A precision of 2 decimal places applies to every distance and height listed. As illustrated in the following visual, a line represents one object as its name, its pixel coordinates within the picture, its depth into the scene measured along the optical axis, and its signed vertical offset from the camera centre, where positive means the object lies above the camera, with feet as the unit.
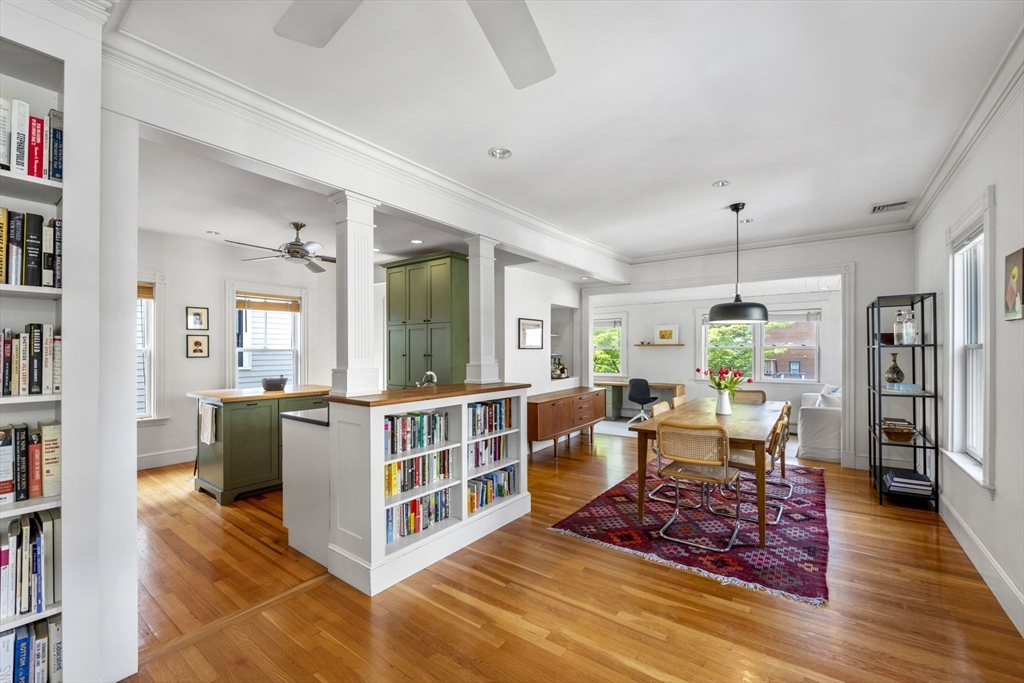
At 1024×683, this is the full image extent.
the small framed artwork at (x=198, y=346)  16.99 -0.10
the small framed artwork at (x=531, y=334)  19.02 +0.39
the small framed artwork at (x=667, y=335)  27.55 +0.48
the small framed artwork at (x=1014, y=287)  6.79 +0.85
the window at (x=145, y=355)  16.21 -0.41
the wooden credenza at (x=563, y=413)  17.24 -2.87
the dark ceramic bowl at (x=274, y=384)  15.11 -1.34
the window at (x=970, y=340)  9.95 +0.06
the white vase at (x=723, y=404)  13.66 -1.85
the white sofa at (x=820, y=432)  17.21 -3.41
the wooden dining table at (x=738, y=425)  9.95 -2.10
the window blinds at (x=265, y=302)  18.45 +1.71
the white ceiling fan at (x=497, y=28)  3.97 +2.86
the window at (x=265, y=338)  18.60 +0.24
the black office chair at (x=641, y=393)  25.35 -2.81
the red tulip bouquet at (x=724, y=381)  13.83 -1.17
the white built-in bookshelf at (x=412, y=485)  8.38 -3.02
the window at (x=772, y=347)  24.18 -0.24
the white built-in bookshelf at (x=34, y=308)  4.90 +0.42
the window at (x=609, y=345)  29.86 -0.14
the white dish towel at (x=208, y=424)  13.28 -2.36
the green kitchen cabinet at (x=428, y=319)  16.46 +0.91
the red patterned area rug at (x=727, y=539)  8.61 -4.43
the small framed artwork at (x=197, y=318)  16.97 +0.94
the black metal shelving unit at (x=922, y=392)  12.16 -1.32
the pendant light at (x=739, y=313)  13.69 +0.92
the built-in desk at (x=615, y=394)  26.73 -3.13
